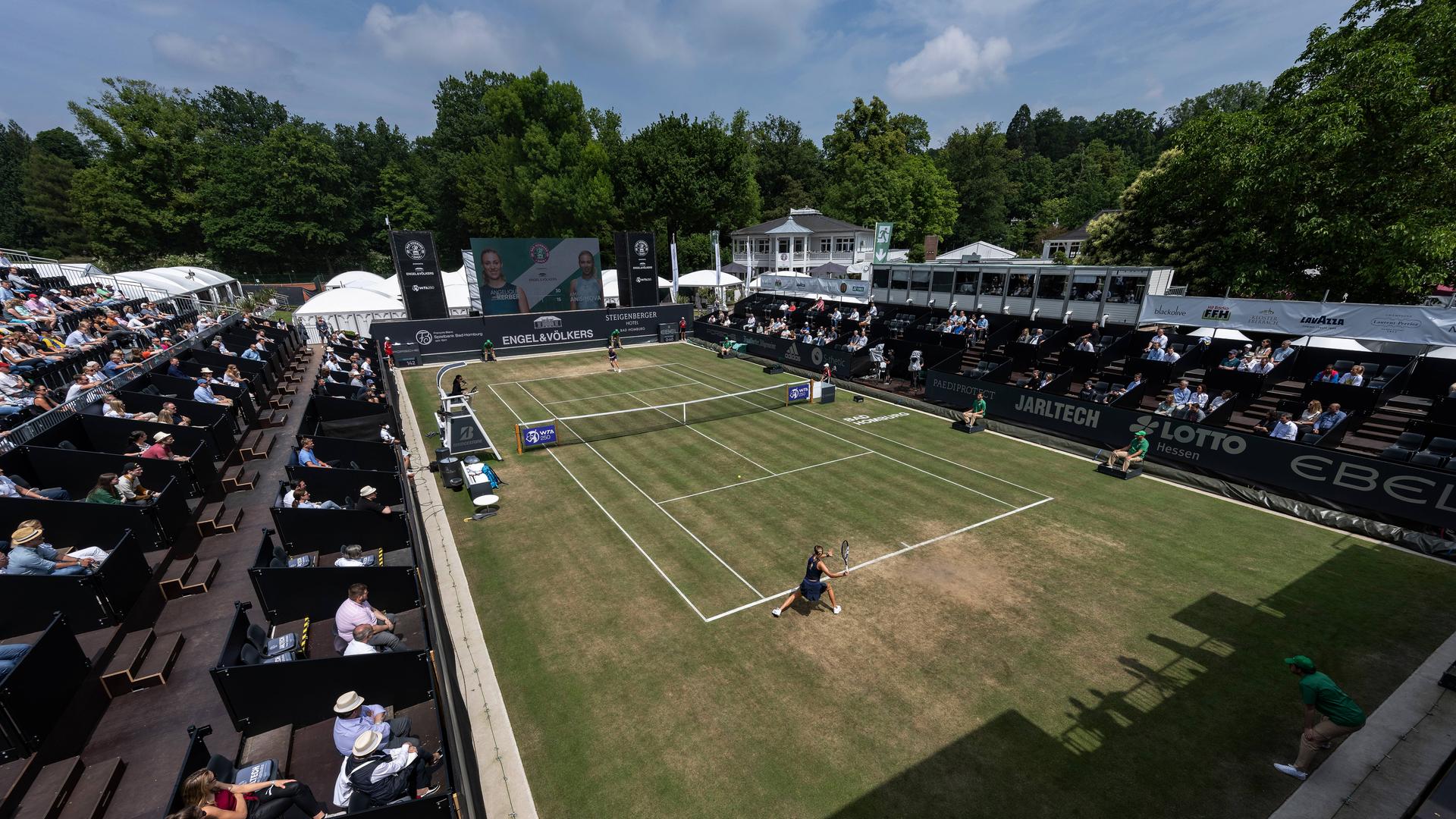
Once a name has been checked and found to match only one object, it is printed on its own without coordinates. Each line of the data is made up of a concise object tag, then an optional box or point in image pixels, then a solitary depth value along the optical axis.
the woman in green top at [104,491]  10.04
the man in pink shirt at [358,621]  8.31
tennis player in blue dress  11.16
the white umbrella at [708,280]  48.25
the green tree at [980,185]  82.31
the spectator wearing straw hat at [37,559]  8.01
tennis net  20.88
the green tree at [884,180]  66.75
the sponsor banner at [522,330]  35.09
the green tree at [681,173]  58.41
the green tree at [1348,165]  19.83
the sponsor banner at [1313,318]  17.27
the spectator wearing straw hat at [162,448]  11.88
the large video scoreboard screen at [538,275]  35.59
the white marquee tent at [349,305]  34.97
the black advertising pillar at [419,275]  33.38
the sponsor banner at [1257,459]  13.40
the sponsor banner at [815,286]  38.09
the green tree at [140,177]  61.91
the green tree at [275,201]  65.69
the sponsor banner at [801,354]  29.53
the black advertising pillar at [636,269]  40.47
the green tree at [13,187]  79.12
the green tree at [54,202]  70.25
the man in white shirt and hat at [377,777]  6.09
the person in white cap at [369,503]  12.01
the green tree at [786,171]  84.31
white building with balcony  60.53
